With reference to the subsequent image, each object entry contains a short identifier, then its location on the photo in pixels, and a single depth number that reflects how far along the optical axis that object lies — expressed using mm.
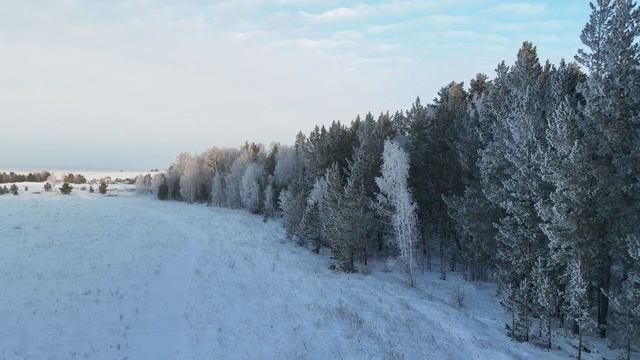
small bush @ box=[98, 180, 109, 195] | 144875
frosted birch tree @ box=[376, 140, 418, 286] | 36719
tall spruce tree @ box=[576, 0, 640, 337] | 22219
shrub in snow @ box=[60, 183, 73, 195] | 127125
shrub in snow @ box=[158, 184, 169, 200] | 132625
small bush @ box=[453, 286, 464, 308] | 29994
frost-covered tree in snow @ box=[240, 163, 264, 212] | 87875
